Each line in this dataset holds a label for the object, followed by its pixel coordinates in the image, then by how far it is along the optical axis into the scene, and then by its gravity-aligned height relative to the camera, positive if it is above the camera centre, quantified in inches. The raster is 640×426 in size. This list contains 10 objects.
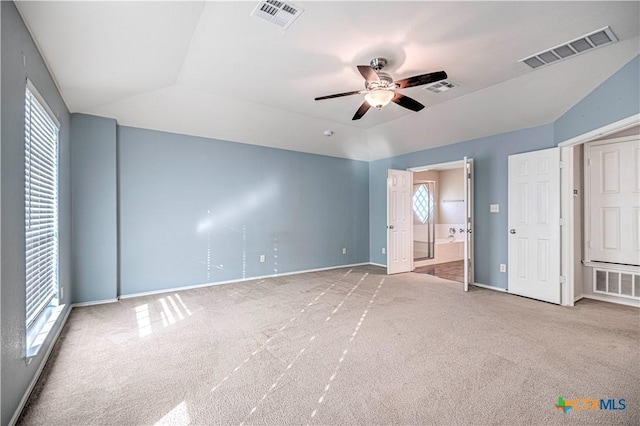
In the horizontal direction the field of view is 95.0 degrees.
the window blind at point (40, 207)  83.7 +2.5
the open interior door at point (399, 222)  221.5 -7.8
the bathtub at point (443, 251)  277.9 -39.0
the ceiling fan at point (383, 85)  100.3 +46.0
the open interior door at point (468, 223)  177.0 -7.3
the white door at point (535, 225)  151.8 -7.3
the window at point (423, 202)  321.1 +11.1
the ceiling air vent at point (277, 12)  84.0 +59.9
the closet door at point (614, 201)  151.4 +4.8
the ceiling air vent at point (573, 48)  100.7 +60.5
